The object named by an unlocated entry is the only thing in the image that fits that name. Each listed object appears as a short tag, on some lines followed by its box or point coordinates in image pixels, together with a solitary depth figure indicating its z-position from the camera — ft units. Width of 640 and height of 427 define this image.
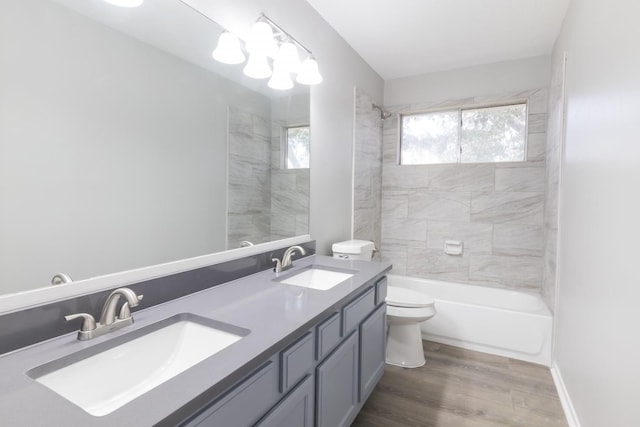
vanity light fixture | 5.49
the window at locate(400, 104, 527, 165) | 10.57
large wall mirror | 3.10
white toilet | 7.85
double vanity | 2.29
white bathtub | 8.34
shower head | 11.35
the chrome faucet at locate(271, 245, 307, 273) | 6.07
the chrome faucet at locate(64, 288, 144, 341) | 3.22
